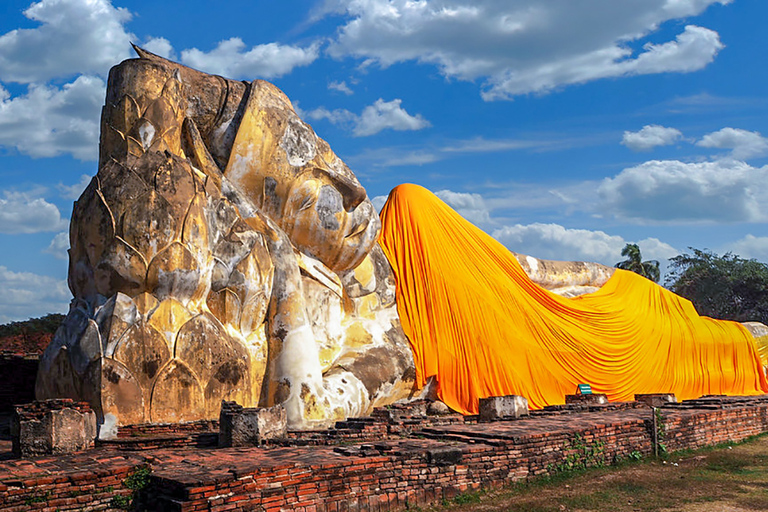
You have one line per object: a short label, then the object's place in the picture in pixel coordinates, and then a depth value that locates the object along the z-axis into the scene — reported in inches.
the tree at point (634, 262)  1336.1
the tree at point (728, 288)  1211.2
